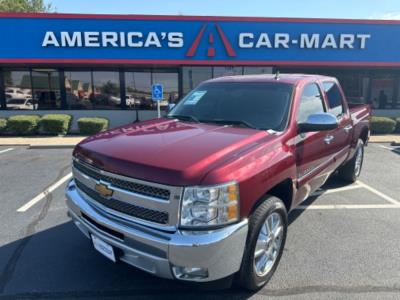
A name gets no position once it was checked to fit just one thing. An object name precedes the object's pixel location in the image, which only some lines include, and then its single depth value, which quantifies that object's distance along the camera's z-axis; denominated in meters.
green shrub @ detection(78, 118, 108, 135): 12.26
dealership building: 13.17
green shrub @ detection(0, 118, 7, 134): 12.22
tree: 34.09
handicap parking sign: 10.92
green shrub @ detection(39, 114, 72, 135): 12.02
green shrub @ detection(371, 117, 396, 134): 12.73
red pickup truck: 2.23
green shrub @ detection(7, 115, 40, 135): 12.10
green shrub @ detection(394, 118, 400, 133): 13.28
